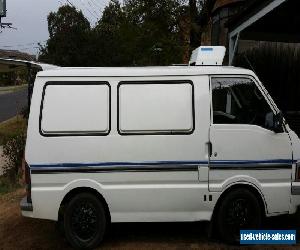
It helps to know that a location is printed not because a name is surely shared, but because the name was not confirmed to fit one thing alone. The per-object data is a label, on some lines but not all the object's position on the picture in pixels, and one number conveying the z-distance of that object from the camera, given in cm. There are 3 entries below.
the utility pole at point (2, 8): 2093
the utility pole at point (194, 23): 838
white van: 309
